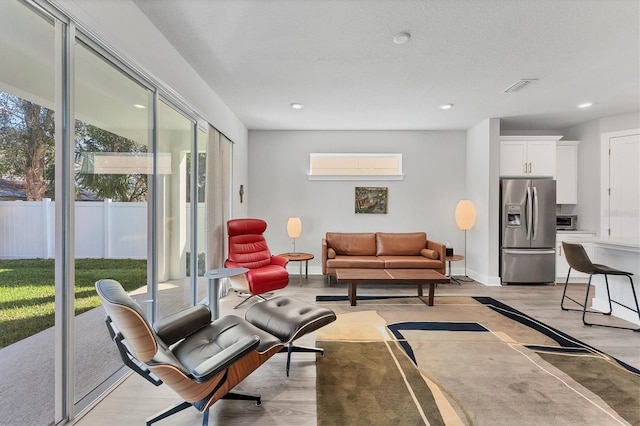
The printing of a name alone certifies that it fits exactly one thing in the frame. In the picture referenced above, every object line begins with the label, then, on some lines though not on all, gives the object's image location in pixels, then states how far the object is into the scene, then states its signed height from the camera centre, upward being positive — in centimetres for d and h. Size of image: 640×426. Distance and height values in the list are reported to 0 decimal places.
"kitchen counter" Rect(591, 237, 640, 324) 313 -62
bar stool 304 -60
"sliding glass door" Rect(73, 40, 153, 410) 192 +12
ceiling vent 333 +154
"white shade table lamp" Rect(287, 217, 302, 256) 510 -27
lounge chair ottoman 210 -82
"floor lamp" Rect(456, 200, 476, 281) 497 -3
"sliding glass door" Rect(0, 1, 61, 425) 148 +16
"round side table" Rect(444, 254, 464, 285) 464 -75
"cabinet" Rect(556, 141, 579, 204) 518 +75
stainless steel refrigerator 470 -31
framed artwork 549 +25
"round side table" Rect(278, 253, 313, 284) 460 -74
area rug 174 -121
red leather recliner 351 -68
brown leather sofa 465 -61
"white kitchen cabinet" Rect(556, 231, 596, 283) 481 -73
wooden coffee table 351 -82
